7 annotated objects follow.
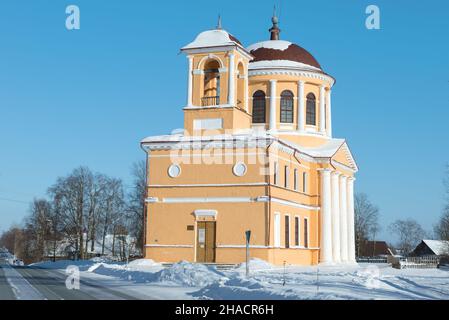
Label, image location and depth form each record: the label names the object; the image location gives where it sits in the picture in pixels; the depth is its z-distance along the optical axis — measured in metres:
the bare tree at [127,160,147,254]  64.19
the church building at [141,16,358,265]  36.75
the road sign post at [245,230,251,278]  26.99
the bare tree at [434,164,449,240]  64.31
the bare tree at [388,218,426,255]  137.00
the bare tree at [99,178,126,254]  70.12
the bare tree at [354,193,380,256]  86.38
